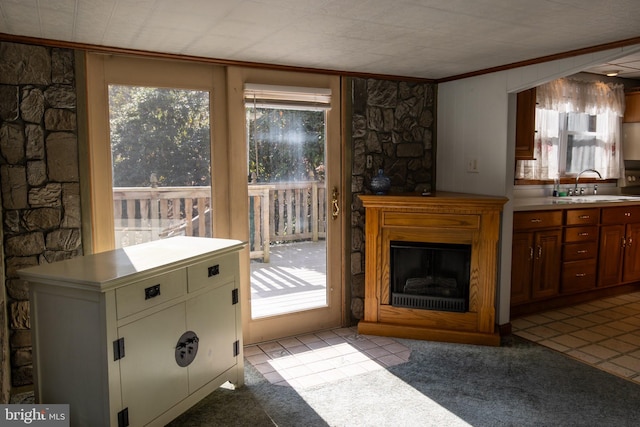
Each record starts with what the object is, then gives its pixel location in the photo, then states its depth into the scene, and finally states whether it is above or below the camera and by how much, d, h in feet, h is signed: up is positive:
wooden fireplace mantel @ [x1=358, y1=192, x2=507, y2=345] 11.39 -2.03
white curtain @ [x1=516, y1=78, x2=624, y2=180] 15.47 +1.31
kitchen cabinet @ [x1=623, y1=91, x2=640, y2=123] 17.06 +2.11
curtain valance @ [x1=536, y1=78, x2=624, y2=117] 15.23 +2.31
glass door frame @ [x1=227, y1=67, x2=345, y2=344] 11.10 -0.81
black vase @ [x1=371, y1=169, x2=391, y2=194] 12.14 -0.42
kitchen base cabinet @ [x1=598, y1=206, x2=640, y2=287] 14.82 -2.48
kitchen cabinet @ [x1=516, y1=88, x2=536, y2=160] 13.00 +1.21
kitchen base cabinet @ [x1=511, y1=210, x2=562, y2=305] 13.11 -2.46
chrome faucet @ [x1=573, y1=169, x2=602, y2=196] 16.69 -0.32
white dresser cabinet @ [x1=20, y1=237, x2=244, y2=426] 6.53 -2.42
